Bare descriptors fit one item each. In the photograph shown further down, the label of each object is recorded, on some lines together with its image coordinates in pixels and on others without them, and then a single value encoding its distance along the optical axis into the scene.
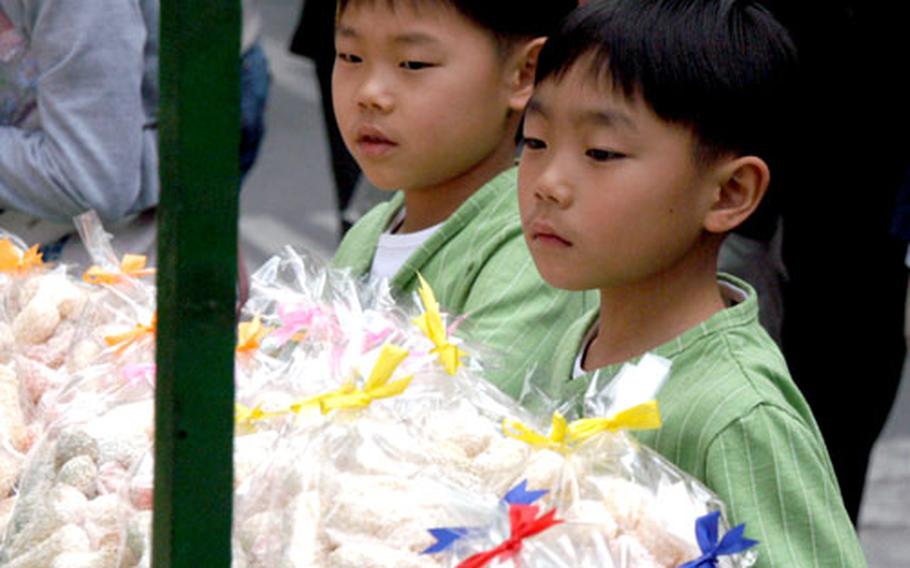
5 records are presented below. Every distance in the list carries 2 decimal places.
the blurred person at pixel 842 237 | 7.32
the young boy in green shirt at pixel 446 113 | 4.98
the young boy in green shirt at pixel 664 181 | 3.96
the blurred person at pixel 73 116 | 5.87
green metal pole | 2.60
